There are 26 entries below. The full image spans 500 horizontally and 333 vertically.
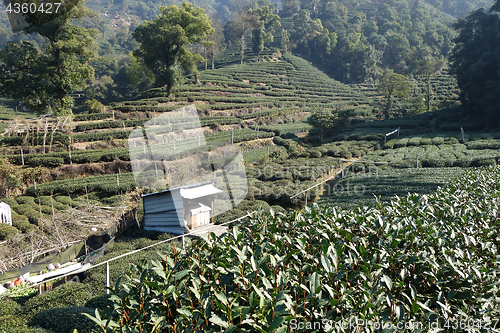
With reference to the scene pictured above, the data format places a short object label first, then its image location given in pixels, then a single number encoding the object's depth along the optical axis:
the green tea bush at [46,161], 18.95
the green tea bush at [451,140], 26.58
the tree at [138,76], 47.75
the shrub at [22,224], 12.06
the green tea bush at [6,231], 10.77
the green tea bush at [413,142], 27.72
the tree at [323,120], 34.38
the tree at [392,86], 43.59
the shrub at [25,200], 15.02
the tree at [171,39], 35.62
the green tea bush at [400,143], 28.03
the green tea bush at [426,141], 27.58
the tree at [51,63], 23.39
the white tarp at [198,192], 12.33
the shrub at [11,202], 14.18
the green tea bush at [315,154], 25.53
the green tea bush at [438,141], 27.15
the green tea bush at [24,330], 4.22
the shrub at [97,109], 29.69
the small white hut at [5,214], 12.05
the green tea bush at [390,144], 28.30
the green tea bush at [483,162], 17.12
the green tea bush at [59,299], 5.60
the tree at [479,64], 30.50
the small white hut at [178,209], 12.48
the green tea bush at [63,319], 4.31
